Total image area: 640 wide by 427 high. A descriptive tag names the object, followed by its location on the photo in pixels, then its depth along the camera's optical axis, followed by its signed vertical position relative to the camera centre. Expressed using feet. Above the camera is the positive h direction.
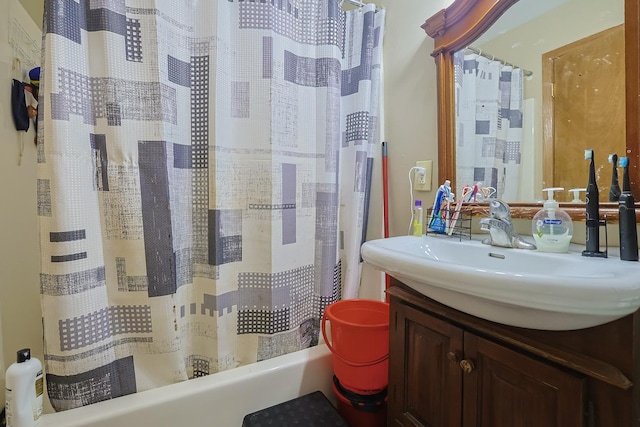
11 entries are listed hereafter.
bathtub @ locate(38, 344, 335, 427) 2.92 -2.20
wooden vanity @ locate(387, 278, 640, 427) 1.51 -1.14
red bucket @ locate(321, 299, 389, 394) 3.44 -1.85
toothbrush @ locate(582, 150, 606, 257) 2.22 -0.18
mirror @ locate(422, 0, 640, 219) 2.45 +1.96
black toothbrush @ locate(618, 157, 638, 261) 1.97 -0.20
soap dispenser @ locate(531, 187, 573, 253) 2.46 -0.25
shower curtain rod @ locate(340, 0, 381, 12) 4.67 +3.30
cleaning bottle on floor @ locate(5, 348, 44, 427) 2.59 -1.72
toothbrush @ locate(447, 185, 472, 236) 3.41 -0.08
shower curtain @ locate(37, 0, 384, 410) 2.89 +0.31
